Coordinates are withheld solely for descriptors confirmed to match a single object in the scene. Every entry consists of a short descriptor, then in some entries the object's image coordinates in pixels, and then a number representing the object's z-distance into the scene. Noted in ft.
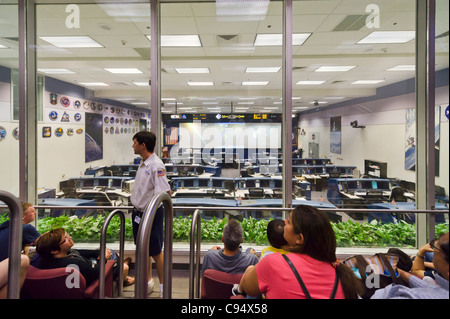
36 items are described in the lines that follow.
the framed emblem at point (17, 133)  12.56
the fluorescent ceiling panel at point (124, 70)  23.45
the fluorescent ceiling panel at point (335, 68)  23.24
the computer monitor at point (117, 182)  21.80
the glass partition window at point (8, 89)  12.90
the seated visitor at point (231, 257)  6.88
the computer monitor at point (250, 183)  21.69
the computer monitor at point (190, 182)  21.81
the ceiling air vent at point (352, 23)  14.28
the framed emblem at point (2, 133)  19.08
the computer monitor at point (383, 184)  21.72
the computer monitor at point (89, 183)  21.80
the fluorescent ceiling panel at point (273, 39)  16.26
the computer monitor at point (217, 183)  21.49
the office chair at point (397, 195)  18.55
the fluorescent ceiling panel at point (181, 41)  16.58
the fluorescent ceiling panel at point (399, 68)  21.58
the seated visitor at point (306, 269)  4.05
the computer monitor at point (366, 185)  21.97
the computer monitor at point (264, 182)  21.49
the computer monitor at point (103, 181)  21.87
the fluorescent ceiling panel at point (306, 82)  29.35
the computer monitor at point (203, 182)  21.72
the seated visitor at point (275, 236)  6.81
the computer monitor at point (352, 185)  21.88
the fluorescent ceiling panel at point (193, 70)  23.84
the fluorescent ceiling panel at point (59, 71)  23.21
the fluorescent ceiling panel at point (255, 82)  28.85
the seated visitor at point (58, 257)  6.77
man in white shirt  8.25
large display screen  44.57
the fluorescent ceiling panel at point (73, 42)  16.89
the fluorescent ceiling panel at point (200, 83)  30.07
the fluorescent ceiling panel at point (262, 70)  23.20
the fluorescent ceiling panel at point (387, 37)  15.93
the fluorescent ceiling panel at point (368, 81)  28.69
